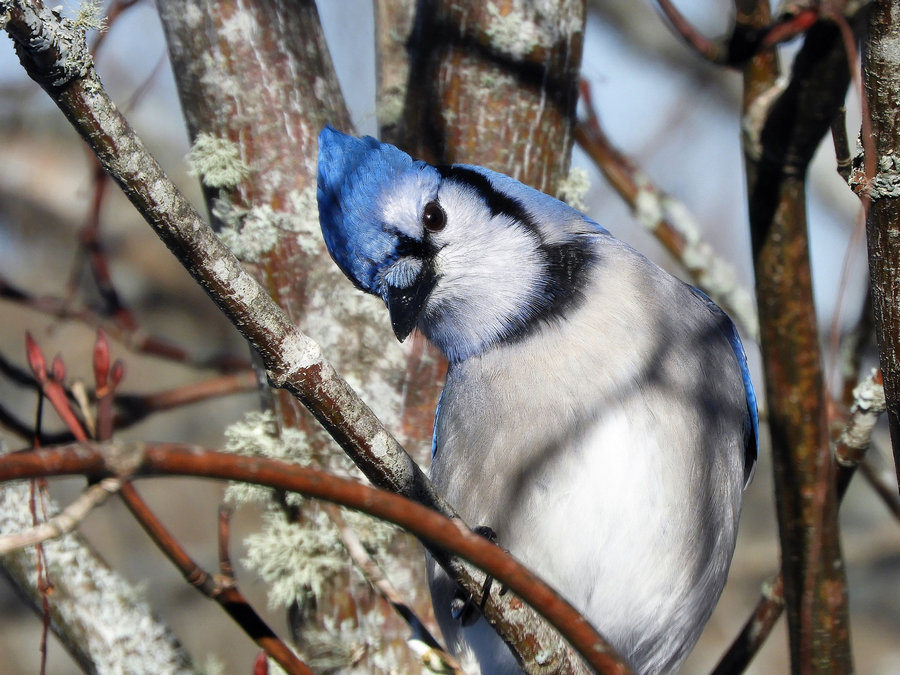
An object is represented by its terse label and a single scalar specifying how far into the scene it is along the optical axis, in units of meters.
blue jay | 2.90
